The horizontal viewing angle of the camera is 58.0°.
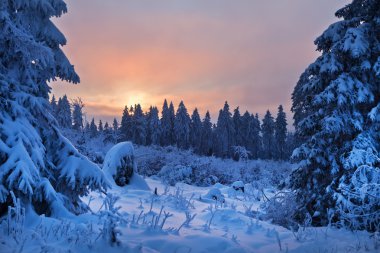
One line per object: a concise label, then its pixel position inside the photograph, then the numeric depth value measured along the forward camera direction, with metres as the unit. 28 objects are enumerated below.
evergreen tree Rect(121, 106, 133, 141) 71.81
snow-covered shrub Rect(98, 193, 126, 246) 4.69
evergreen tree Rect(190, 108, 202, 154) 76.31
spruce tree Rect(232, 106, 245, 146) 73.94
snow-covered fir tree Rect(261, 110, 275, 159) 72.81
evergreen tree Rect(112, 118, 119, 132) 95.70
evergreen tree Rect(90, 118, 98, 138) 95.39
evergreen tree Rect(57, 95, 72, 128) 60.96
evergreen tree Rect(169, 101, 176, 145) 74.25
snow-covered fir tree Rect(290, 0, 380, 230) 7.99
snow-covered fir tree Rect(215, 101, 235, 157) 71.38
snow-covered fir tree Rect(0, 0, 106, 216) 5.57
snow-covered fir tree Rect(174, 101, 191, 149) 72.00
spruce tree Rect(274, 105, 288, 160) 67.25
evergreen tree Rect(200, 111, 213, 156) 76.81
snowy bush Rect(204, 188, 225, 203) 13.84
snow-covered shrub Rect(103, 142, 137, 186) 14.79
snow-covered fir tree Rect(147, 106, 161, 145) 72.89
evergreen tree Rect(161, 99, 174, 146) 74.31
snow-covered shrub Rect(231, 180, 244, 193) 16.62
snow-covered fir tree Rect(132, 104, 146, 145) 70.25
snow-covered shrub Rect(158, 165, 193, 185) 21.03
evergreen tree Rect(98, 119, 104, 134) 99.71
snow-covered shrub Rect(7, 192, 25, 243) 4.36
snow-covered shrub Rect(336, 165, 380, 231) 7.00
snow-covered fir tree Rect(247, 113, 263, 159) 74.50
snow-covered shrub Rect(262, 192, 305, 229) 9.70
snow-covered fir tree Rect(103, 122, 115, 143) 40.81
